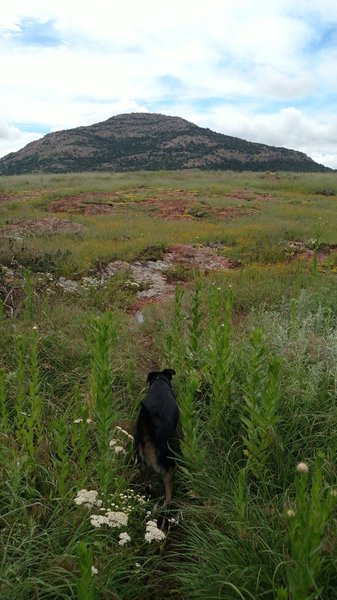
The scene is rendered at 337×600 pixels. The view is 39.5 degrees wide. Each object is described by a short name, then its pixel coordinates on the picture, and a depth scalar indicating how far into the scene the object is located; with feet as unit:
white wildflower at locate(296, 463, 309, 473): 5.80
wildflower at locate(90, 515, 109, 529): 7.32
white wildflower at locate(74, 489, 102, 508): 7.79
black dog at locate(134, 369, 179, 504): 9.54
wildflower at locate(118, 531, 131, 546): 7.42
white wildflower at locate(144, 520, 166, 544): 7.48
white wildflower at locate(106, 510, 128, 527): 7.56
